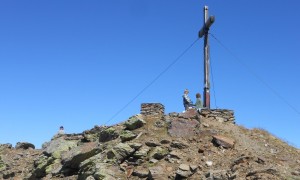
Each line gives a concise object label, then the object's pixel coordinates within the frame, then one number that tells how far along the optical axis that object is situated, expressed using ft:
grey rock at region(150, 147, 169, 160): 55.47
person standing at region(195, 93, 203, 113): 68.59
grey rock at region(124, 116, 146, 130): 63.00
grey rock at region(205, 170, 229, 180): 47.98
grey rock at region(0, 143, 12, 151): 95.80
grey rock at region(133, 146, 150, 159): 56.13
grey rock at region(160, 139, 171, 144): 58.08
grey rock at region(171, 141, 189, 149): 56.90
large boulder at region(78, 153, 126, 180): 52.65
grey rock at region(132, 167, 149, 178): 52.24
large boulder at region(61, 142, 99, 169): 62.28
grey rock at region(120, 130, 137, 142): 60.14
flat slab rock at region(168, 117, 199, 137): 60.49
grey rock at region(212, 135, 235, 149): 57.47
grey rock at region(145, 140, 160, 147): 57.74
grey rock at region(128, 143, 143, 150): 57.31
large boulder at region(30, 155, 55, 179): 69.48
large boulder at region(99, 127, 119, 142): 63.87
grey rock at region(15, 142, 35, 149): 95.91
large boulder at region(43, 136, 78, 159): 71.39
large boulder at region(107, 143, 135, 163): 56.44
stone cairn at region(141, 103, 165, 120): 67.05
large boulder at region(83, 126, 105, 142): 70.20
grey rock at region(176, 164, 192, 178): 50.29
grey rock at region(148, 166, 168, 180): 50.36
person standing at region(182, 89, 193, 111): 69.67
